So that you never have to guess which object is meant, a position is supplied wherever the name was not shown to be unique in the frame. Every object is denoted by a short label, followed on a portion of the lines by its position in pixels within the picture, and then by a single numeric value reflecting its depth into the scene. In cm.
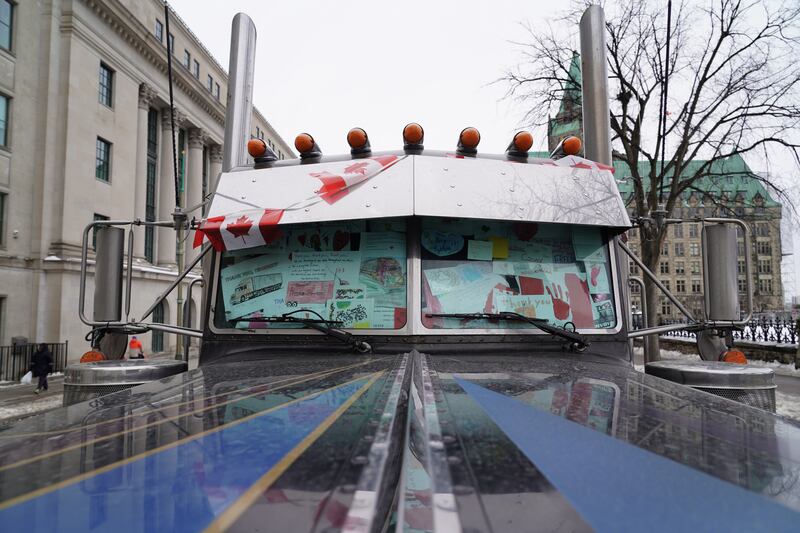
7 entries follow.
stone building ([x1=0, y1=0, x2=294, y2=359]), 1919
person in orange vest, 1806
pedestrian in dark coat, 1549
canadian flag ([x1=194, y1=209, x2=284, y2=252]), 316
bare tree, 1392
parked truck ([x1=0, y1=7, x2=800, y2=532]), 94
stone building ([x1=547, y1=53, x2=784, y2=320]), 1477
